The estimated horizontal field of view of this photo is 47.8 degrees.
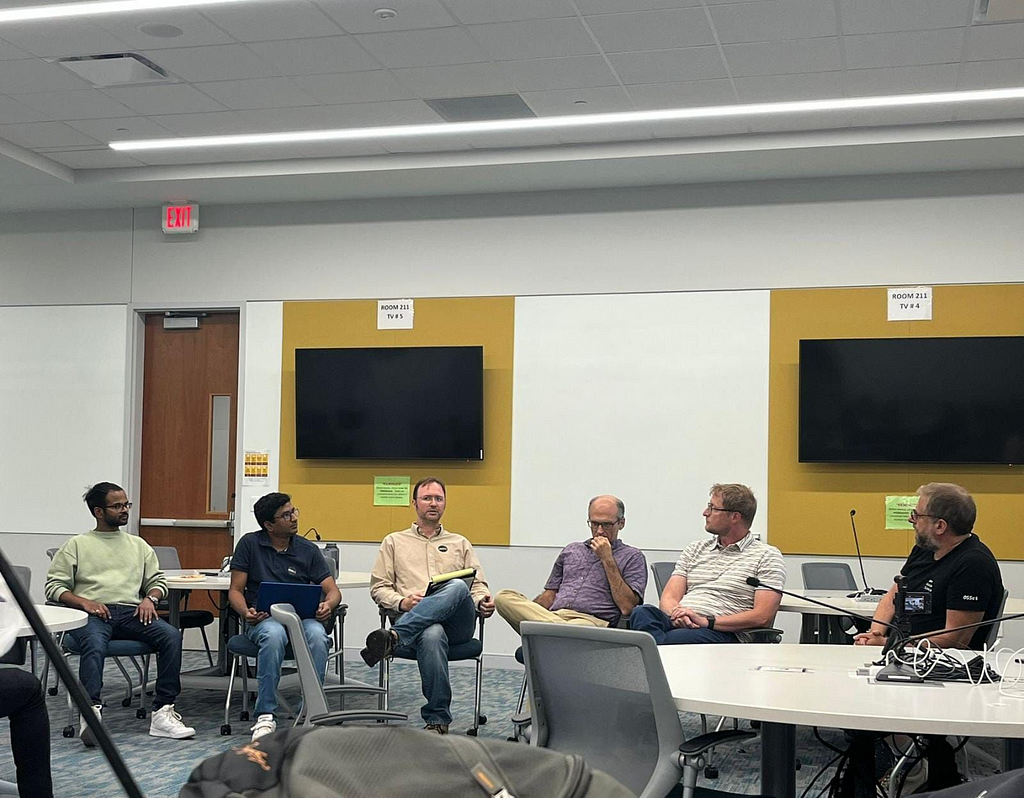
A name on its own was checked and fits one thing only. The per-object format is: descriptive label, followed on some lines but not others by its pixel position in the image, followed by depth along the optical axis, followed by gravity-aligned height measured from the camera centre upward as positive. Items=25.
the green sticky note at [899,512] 7.45 -0.45
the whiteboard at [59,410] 8.90 +0.15
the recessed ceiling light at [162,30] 5.54 +1.94
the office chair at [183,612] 6.80 -1.09
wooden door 8.85 -0.03
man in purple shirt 5.64 -0.71
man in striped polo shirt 4.91 -0.65
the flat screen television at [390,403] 8.11 +0.22
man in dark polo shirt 5.45 -0.70
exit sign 8.70 +1.61
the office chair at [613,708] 2.77 -0.68
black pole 1.04 -0.23
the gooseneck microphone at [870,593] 5.77 -0.76
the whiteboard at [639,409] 7.77 +0.20
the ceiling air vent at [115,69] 6.00 +1.92
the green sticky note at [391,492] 8.31 -0.42
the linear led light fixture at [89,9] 5.23 +1.94
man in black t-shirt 4.12 -0.47
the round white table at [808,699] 2.58 -0.64
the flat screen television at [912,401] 7.26 +0.26
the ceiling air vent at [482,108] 6.59 +1.90
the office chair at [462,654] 5.55 -1.07
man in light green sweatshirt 5.57 -0.82
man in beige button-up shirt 5.34 -0.81
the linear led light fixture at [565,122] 6.41 +1.89
